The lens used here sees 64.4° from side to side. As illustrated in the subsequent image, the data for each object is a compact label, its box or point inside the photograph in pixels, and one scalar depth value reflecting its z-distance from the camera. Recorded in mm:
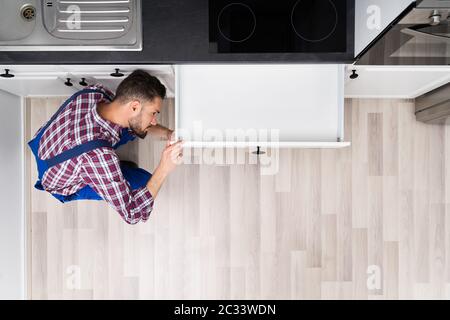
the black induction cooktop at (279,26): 1167
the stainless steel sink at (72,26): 1189
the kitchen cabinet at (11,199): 1746
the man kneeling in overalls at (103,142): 1276
